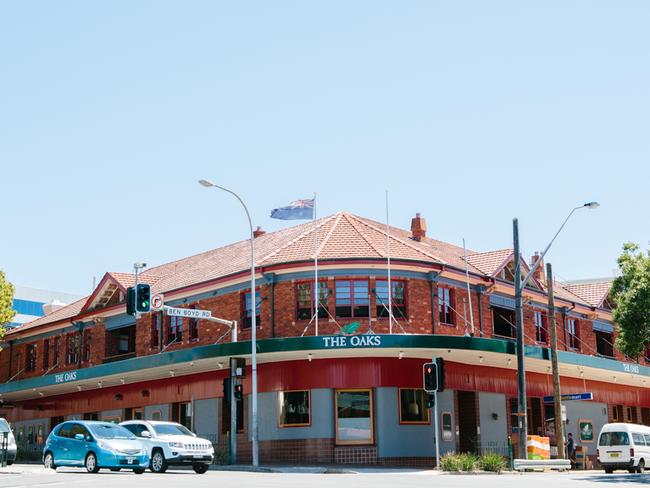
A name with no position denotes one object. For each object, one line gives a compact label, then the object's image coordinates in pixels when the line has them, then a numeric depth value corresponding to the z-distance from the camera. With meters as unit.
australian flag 35.94
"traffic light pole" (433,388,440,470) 28.82
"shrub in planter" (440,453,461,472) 28.62
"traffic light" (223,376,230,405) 32.28
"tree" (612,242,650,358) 33.03
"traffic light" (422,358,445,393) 28.94
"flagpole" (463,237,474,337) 37.22
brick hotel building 33.41
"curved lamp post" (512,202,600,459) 30.73
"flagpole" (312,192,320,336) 34.78
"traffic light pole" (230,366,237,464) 31.92
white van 34.22
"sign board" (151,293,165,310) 29.89
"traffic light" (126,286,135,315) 27.23
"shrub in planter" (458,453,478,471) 28.64
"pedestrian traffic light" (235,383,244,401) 31.55
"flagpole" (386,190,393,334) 34.56
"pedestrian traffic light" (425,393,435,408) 28.88
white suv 25.80
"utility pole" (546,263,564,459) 33.72
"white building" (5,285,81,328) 86.75
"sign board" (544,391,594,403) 35.56
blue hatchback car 24.62
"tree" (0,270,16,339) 53.25
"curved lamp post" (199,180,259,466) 30.34
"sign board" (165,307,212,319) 30.15
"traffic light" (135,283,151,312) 27.39
